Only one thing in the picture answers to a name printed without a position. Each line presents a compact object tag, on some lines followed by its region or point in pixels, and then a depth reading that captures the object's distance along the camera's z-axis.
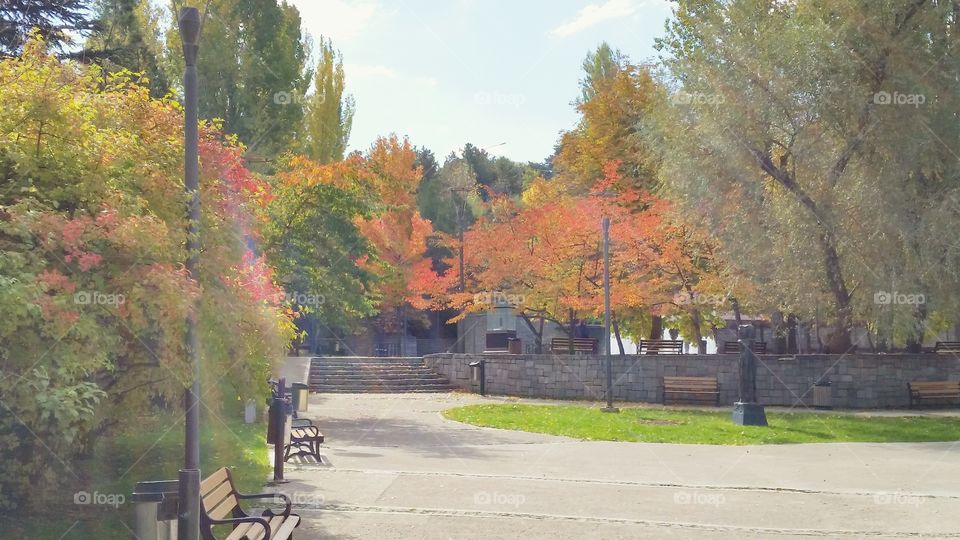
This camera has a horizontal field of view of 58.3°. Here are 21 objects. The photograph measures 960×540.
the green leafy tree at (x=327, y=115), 37.94
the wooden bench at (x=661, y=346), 27.77
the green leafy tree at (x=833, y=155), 20.20
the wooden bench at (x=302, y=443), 12.98
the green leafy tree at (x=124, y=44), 22.20
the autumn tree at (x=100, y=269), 6.75
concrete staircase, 28.92
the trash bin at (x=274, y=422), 11.21
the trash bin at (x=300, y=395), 16.73
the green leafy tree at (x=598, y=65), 48.69
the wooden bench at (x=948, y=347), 26.73
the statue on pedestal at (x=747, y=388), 18.44
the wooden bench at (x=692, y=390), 23.55
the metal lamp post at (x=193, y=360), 6.02
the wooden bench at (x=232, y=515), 6.61
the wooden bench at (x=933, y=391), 22.09
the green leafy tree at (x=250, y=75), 29.58
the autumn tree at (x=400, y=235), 39.72
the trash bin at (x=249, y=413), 17.59
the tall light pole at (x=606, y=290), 21.47
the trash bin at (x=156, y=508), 6.07
